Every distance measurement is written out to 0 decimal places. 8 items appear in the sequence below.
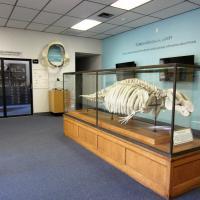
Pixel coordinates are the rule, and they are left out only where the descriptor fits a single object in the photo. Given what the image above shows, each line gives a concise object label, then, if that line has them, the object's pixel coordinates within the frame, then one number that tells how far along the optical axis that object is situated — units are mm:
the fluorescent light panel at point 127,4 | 4270
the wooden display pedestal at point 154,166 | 2076
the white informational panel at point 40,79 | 6828
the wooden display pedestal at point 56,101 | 6648
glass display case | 2248
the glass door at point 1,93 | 6449
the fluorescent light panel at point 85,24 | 5647
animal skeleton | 2324
